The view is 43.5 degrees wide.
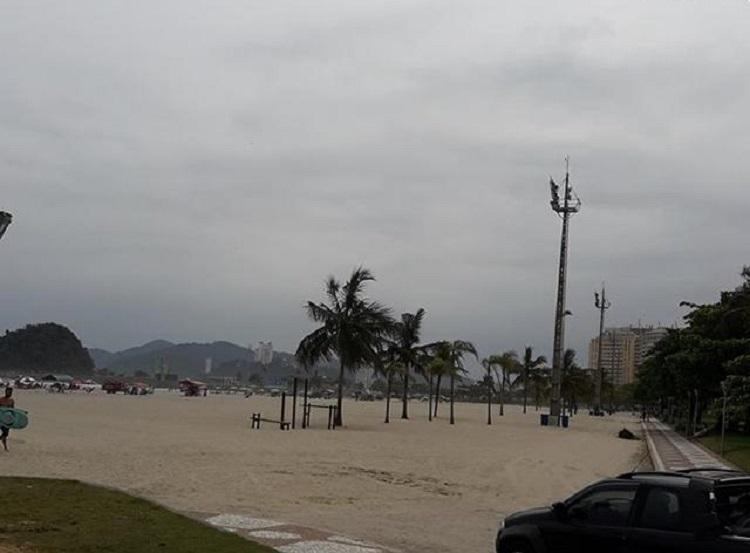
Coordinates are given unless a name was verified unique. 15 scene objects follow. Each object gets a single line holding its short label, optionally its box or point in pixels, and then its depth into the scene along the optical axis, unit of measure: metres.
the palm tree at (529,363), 84.69
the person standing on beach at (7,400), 24.99
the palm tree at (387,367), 46.60
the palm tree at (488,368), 71.19
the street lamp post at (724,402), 31.39
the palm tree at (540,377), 85.38
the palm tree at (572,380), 95.85
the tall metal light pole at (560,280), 62.23
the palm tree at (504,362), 70.12
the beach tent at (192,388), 112.19
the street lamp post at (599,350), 97.82
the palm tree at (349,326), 44.88
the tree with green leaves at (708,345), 45.09
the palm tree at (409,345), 56.44
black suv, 7.14
